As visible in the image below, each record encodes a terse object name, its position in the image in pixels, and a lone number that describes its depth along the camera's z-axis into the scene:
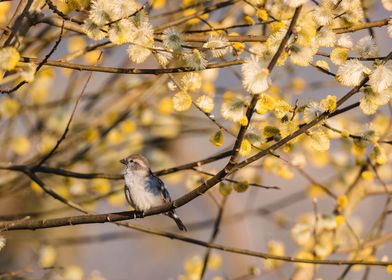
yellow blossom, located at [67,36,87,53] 9.94
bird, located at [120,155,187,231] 7.16
